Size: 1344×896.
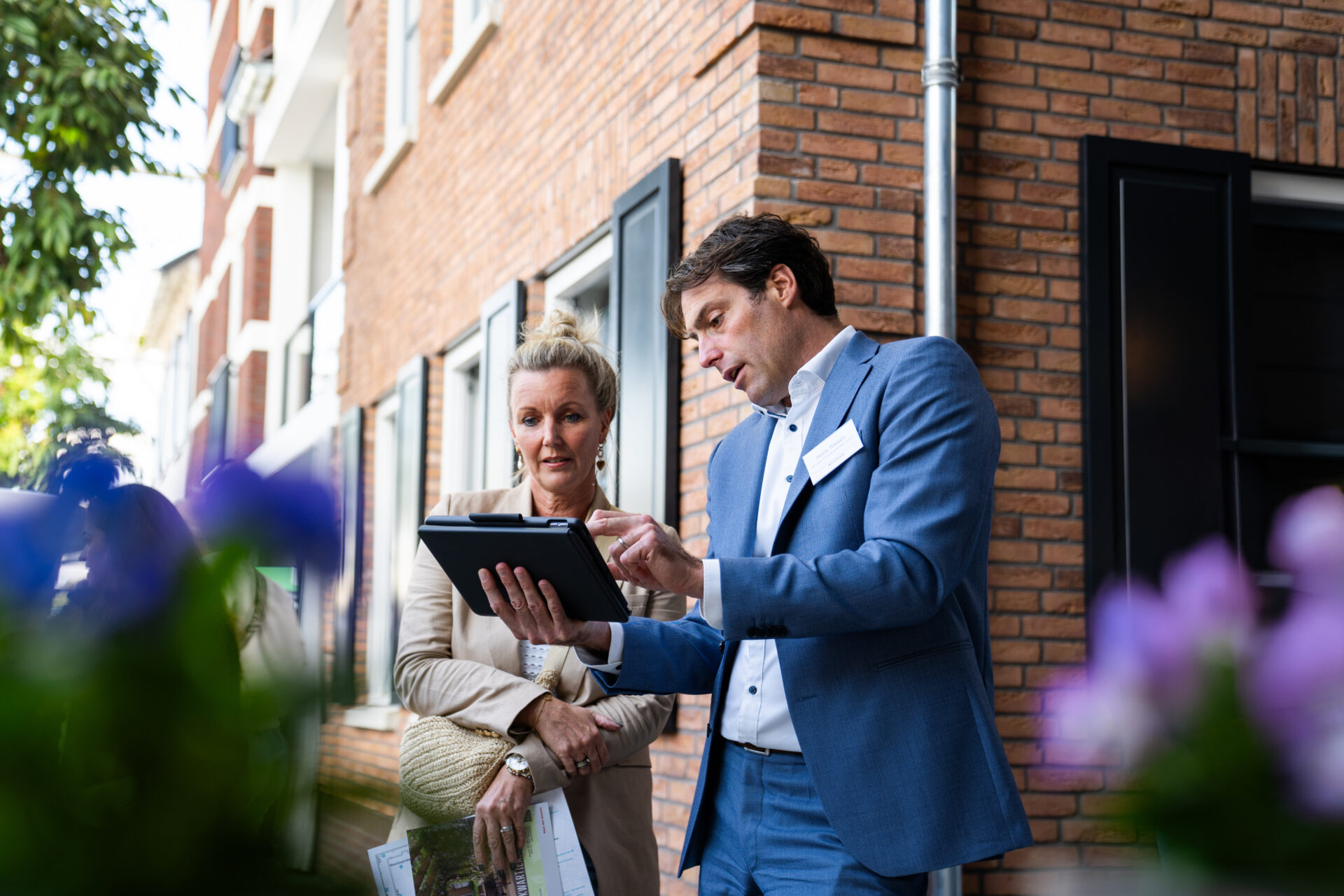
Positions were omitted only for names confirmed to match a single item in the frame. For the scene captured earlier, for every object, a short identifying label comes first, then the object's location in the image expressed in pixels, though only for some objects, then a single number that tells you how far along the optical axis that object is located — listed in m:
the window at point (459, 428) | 8.59
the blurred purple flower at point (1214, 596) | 0.47
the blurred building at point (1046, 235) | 4.66
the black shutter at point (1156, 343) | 4.84
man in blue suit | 2.10
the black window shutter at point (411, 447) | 8.90
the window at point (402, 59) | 10.38
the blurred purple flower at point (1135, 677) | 0.49
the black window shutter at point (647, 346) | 5.11
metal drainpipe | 4.60
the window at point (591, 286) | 5.98
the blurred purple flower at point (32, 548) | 0.59
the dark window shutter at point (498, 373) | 7.07
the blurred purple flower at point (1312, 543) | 0.46
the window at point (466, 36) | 7.74
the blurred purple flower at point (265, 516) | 0.61
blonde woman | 2.76
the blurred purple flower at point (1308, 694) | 0.45
